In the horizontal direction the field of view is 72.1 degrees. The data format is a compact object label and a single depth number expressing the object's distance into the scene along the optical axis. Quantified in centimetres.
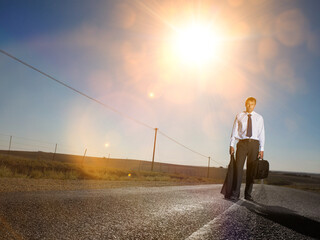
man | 374
